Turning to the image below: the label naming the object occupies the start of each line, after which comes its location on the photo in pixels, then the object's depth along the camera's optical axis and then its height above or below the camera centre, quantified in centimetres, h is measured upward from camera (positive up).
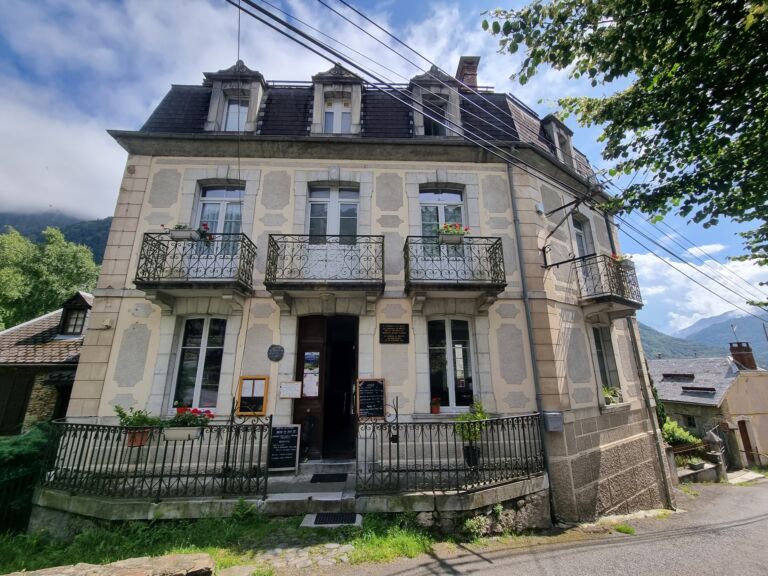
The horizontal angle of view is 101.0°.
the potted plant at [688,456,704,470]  1301 -309
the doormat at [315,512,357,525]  500 -199
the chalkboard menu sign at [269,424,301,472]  630 -114
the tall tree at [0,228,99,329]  1983 +771
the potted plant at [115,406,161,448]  566 -62
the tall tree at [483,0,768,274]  446 +466
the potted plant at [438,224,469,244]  749 +347
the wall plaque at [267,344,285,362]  716 +77
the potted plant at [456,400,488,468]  599 -86
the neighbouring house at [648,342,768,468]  1758 -96
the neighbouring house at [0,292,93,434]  922 +26
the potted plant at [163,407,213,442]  550 -63
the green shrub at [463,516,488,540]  527 -224
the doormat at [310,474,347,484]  611 -167
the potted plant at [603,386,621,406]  818 -21
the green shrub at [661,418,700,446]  1448 -226
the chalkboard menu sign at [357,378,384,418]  690 -20
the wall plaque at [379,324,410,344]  738 +123
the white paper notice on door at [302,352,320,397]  731 +30
